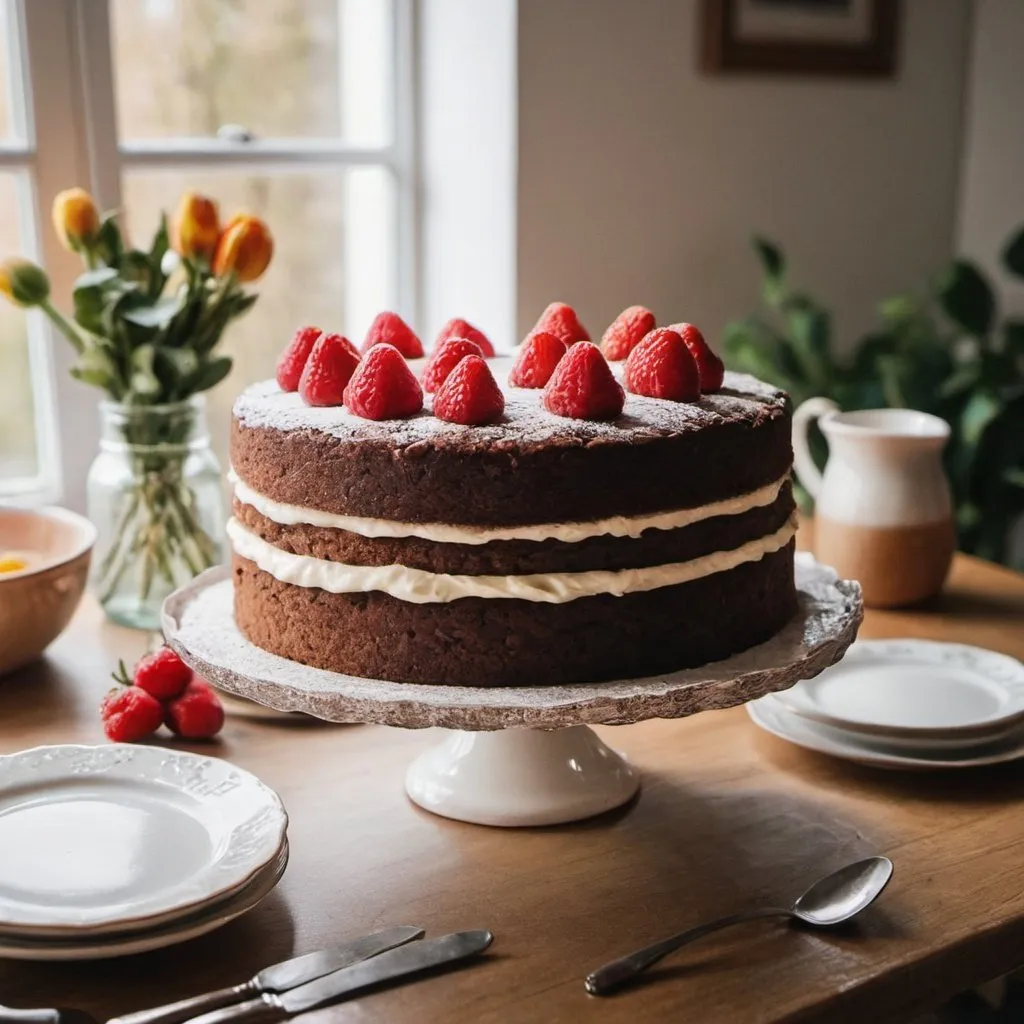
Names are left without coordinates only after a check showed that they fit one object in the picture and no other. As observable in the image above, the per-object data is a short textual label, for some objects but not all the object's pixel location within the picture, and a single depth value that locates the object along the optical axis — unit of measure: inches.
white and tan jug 70.8
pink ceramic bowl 59.9
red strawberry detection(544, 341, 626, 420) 45.9
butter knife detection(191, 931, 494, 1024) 37.2
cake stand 43.0
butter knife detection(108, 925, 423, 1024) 36.4
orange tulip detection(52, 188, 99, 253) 66.8
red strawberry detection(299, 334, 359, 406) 49.5
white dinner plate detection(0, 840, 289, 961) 38.2
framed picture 96.2
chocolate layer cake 44.5
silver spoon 39.6
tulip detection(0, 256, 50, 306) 65.7
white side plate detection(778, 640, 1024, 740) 54.0
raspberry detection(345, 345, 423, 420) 46.6
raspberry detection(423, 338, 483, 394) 49.1
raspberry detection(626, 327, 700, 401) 49.3
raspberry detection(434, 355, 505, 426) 45.4
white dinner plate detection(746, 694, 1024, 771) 52.7
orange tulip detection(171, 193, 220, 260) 66.8
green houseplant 97.7
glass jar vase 68.4
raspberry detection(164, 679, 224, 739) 55.7
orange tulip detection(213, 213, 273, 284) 66.7
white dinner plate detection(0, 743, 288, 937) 39.4
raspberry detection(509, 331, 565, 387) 52.0
